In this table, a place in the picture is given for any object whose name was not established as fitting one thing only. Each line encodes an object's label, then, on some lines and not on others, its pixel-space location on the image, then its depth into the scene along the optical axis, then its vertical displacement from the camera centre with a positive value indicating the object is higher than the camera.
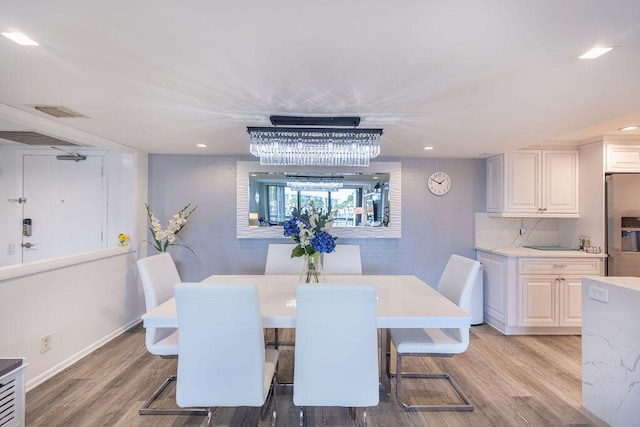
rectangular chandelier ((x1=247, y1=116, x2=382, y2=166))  2.53 +0.60
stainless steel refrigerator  3.17 -0.12
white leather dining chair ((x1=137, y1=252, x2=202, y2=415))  2.04 -0.64
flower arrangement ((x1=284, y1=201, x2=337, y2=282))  2.24 -0.13
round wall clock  4.03 +0.41
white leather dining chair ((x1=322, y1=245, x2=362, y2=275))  3.12 -0.49
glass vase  2.29 -0.43
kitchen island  1.79 -0.86
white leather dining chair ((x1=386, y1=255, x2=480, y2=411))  2.07 -0.89
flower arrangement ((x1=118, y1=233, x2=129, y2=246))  3.47 -0.29
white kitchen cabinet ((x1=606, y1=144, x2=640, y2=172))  3.28 +0.61
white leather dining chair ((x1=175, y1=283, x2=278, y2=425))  1.49 -0.68
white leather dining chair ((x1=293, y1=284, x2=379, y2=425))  1.51 -0.69
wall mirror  3.92 +0.23
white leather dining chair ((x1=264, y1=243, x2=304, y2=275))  3.16 -0.51
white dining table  1.75 -0.60
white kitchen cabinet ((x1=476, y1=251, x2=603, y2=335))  3.32 -0.87
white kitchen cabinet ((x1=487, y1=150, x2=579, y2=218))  3.64 +0.37
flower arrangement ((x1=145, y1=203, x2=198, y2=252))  3.56 -0.20
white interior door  3.65 +0.09
